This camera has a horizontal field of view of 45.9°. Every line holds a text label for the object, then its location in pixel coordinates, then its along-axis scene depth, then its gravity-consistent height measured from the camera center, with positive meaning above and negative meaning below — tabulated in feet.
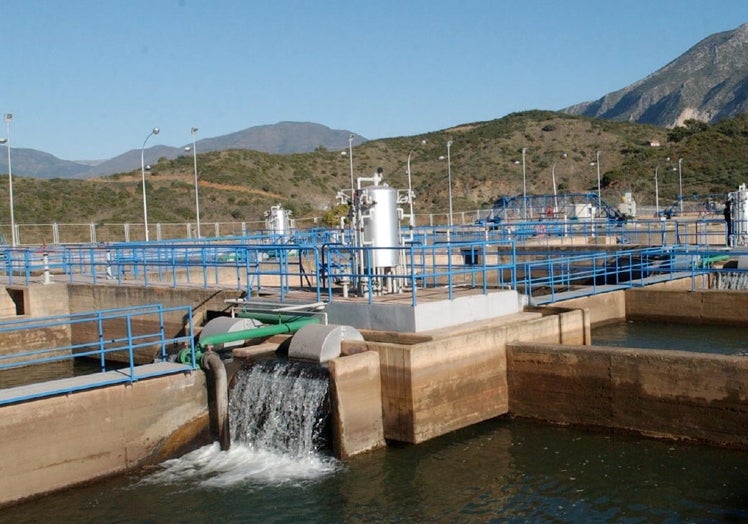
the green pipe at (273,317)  55.47 -4.72
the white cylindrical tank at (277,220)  130.52 +3.29
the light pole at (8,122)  131.05 +19.21
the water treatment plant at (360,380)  44.01 -7.64
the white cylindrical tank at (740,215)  104.58 +0.29
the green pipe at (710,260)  87.92 -4.11
